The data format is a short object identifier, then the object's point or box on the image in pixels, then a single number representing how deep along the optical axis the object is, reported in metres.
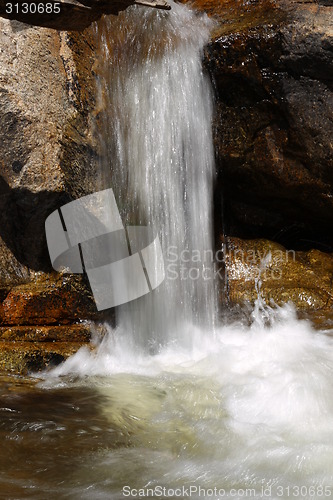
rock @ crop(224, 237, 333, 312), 5.37
